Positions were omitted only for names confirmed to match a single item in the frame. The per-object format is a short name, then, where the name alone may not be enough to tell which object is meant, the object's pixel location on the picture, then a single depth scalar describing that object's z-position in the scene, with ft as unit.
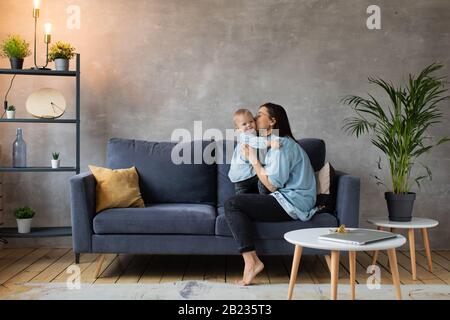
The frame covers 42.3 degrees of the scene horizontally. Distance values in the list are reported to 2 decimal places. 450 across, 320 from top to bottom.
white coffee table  9.40
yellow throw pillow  12.84
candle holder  14.47
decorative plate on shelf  14.66
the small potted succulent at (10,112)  14.53
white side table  12.66
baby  13.31
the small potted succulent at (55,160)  14.57
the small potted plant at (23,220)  14.44
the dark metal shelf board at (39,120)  14.20
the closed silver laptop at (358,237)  9.47
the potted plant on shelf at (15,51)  14.35
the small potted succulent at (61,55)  14.46
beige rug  11.03
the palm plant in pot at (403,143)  13.23
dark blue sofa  12.29
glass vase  14.66
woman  11.99
